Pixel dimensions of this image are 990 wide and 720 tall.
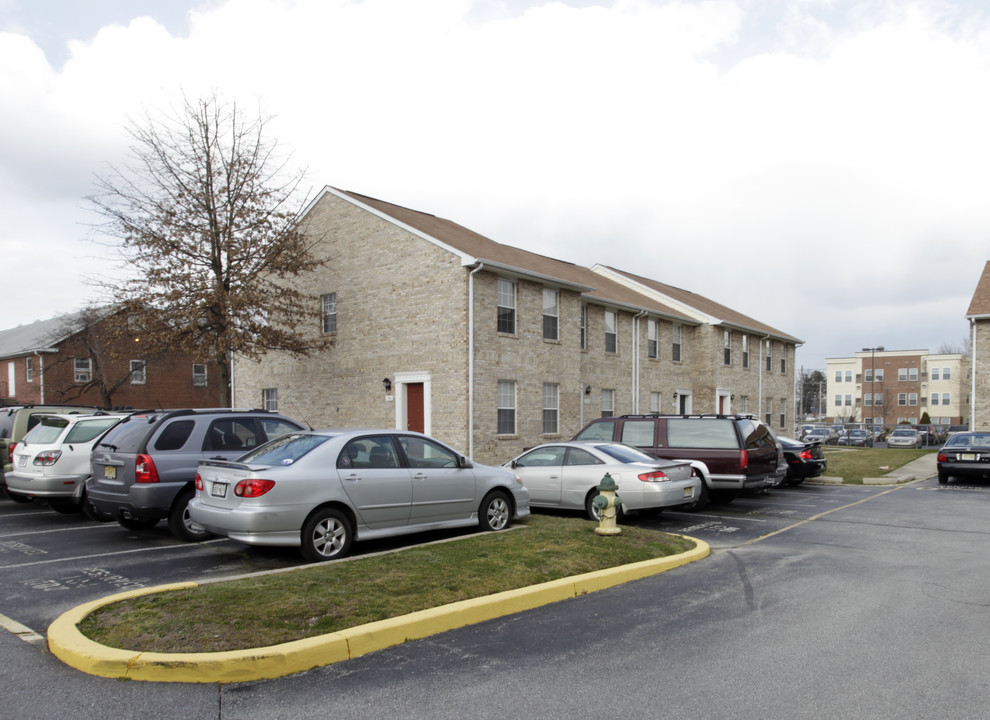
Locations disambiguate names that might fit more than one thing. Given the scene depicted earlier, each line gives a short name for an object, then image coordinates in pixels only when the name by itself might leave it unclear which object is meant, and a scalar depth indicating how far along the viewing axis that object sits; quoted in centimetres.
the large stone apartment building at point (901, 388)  8231
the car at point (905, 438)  4912
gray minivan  934
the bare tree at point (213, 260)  1927
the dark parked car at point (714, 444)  1363
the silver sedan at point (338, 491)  773
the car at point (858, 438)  5133
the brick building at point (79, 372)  3700
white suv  1131
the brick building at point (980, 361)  2991
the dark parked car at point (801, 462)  1872
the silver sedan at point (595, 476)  1148
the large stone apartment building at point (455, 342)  1931
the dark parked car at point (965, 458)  1939
